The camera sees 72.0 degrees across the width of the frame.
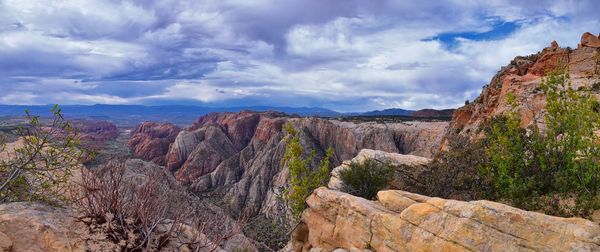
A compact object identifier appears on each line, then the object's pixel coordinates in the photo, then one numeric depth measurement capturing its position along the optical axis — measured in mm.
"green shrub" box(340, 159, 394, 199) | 16703
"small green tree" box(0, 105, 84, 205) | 10022
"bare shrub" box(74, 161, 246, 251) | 8016
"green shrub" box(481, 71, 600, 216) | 11984
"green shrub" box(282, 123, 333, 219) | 17000
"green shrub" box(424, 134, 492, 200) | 14500
